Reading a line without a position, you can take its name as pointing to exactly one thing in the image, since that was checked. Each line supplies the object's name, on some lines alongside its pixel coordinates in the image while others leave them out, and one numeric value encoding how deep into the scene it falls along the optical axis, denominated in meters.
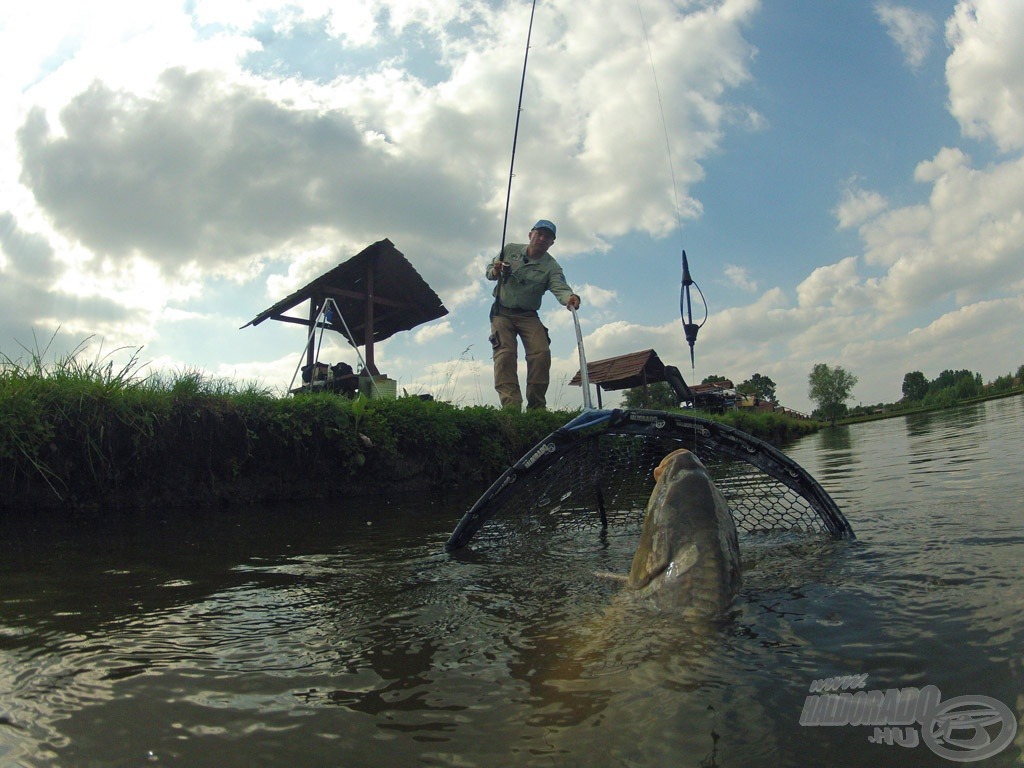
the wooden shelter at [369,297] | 10.33
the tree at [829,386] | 73.50
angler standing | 7.28
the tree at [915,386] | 79.28
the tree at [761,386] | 76.38
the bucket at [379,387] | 9.53
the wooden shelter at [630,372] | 21.76
